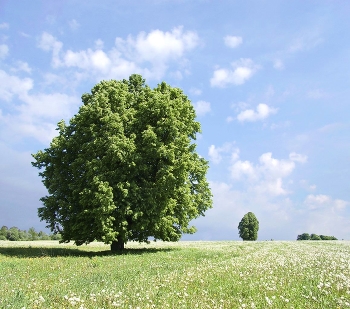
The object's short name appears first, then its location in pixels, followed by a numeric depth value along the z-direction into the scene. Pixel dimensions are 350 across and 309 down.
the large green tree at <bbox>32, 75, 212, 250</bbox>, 29.12
